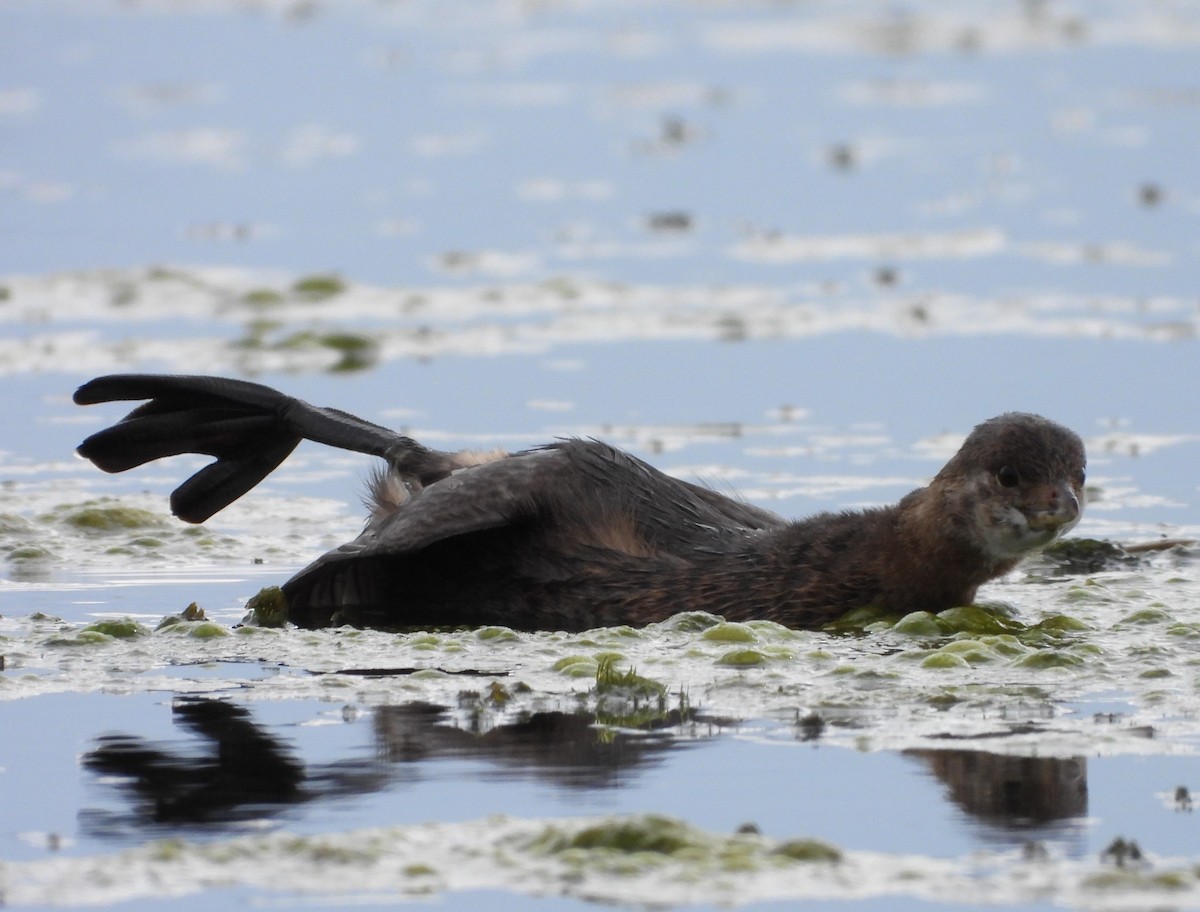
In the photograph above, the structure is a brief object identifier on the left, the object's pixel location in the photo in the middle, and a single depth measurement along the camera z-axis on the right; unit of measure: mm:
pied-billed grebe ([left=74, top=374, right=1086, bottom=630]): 14953
